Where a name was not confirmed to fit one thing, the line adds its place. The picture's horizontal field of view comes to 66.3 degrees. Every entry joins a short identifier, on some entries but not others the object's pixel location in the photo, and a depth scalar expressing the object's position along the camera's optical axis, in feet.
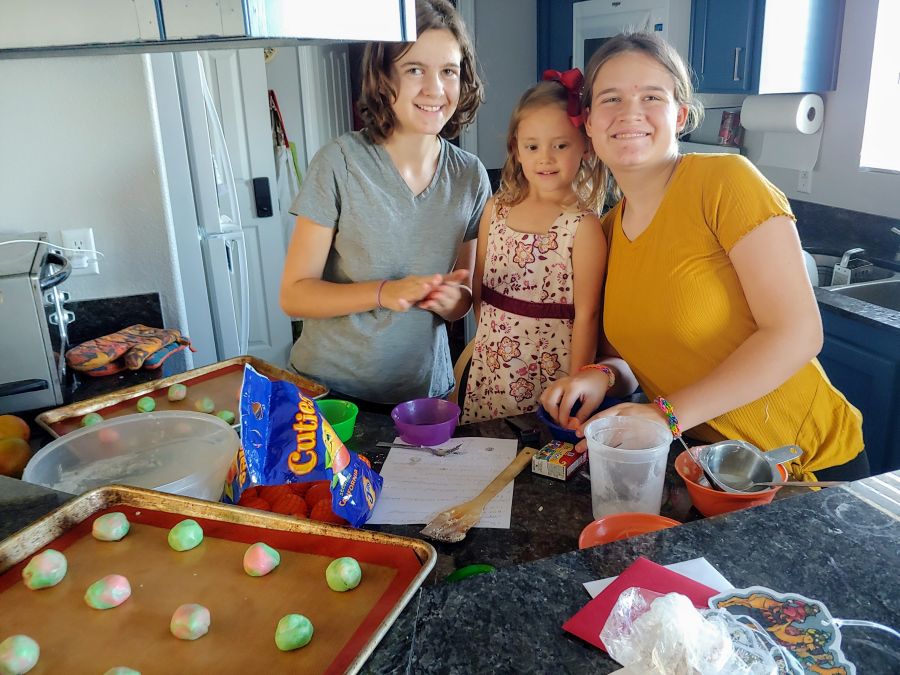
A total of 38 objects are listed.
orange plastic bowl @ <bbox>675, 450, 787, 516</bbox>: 2.97
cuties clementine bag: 2.85
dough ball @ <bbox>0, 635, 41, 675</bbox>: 1.85
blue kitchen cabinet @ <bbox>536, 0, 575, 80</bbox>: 12.58
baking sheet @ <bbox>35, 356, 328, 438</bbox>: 4.35
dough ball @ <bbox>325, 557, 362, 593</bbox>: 2.16
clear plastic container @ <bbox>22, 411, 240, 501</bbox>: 3.33
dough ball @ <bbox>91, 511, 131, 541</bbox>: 2.45
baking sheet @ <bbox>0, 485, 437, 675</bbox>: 1.96
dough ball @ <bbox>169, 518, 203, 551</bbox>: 2.39
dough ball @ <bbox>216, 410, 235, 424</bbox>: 4.23
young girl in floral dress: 4.88
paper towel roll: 8.75
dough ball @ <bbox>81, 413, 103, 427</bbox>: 4.14
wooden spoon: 3.10
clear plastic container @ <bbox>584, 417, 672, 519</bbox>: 3.07
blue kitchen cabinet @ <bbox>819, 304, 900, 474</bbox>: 6.68
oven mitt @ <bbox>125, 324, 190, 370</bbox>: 5.34
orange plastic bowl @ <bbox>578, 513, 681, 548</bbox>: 2.87
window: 8.26
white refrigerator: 7.65
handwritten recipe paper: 3.32
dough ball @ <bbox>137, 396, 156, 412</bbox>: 4.37
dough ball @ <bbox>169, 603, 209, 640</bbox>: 2.01
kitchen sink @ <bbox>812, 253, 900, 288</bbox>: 8.10
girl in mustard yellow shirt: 3.60
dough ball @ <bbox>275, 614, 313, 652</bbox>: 1.95
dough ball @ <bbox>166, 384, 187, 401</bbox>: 4.56
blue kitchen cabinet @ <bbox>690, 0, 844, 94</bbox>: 8.52
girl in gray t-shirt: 4.79
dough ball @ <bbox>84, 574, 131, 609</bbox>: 2.13
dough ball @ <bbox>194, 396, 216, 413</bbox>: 4.40
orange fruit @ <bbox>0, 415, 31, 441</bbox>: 4.03
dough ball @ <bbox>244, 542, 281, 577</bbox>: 2.25
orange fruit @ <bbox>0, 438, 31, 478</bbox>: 3.67
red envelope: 1.90
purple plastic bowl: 3.95
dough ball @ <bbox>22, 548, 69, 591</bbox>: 2.20
